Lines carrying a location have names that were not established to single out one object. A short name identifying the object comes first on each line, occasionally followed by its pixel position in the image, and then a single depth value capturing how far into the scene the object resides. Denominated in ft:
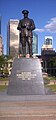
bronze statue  27.04
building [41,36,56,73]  221.78
